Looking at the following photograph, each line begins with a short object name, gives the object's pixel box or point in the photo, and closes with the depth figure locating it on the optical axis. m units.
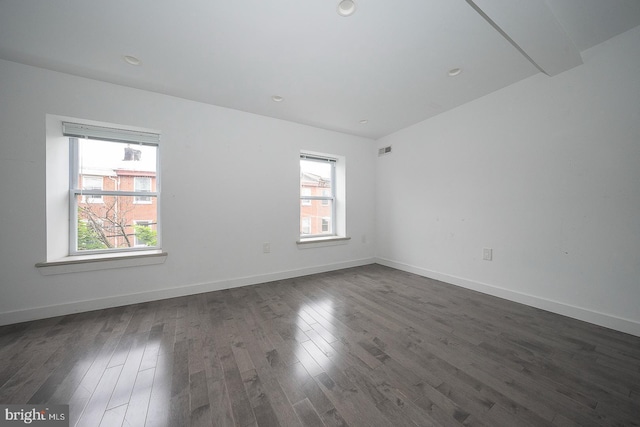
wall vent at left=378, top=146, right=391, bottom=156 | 4.00
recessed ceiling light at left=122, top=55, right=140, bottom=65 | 1.96
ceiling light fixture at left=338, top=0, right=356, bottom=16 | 1.46
